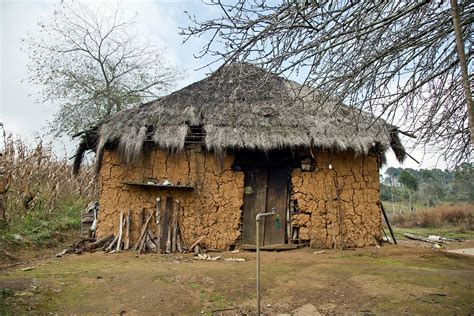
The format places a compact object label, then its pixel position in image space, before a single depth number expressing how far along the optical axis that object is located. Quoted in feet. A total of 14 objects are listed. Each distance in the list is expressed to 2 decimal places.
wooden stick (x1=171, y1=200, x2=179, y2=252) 25.96
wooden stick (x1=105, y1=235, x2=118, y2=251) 25.63
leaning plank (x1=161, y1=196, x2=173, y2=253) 25.96
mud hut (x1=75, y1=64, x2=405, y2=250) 26.76
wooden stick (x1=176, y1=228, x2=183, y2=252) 25.93
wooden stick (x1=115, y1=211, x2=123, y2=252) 25.61
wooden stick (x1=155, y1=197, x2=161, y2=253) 25.92
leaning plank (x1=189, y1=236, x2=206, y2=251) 26.08
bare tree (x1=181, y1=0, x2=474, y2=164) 10.52
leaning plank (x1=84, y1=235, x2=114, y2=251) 25.67
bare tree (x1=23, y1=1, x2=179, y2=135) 52.54
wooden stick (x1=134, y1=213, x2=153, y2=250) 25.80
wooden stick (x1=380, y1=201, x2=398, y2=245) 30.77
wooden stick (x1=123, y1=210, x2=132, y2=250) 25.91
